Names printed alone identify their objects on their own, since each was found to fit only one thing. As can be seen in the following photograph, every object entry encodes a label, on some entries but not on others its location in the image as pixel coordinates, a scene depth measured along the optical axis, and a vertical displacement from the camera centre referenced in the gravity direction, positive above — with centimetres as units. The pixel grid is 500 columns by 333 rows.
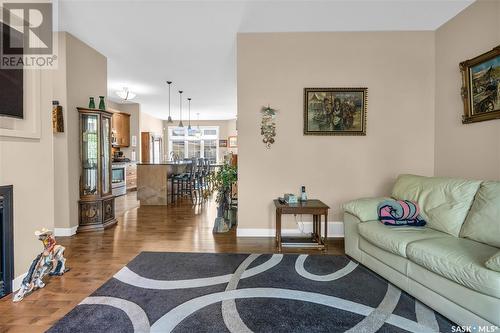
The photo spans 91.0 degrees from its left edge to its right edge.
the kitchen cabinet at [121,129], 743 +110
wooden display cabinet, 372 -10
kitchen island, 568 -44
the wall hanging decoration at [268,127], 346 +53
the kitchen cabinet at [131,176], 752 -34
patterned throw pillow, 239 -50
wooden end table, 290 -57
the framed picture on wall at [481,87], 247 +83
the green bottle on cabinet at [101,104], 393 +99
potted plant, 384 -31
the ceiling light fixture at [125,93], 568 +167
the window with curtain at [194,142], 1100 +103
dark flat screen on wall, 197 +63
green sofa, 152 -63
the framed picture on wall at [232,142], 1080 +101
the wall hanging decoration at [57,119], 342 +65
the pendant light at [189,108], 742 +196
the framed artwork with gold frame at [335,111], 340 +74
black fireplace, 201 -62
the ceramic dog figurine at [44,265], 205 -91
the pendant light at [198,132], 1085 +144
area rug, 166 -107
